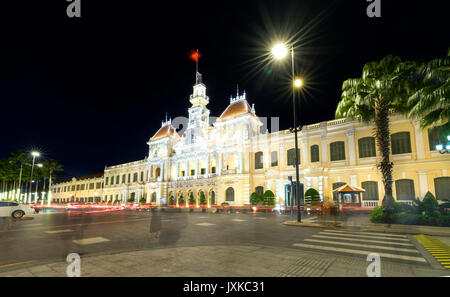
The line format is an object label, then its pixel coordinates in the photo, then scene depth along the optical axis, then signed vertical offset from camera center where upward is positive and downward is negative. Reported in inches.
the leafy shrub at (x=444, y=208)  520.7 -54.2
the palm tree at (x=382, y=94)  587.2 +252.1
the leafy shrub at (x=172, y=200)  1758.1 -116.1
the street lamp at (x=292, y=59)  575.2 +331.3
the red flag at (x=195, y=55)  1898.4 +1081.7
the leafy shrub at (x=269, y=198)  1122.0 -63.5
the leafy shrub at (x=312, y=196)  975.6 -47.1
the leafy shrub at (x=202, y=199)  1513.3 -95.8
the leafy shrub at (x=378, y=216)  556.6 -75.7
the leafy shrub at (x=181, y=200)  1722.3 -112.8
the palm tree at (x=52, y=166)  2500.1 +209.9
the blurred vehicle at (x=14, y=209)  736.3 -79.4
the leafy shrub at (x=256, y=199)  1168.8 -71.0
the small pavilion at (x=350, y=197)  764.1 -48.0
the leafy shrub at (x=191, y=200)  1605.6 -104.5
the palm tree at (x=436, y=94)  429.5 +172.5
